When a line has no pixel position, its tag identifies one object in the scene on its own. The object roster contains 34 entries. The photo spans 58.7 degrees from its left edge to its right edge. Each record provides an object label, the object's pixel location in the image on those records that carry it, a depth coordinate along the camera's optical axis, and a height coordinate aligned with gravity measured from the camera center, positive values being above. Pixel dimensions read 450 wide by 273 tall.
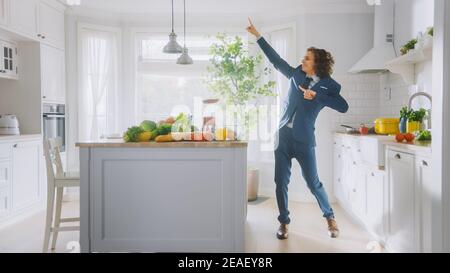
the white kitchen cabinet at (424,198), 2.21 -0.42
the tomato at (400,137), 2.74 -0.10
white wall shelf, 3.60 +0.54
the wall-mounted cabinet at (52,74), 4.50 +0.57
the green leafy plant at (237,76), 4.92 +0.60
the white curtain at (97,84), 5.11 +0.51
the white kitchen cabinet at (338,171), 4.48 -0.55
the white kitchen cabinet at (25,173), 3.90 -0.52
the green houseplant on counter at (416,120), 3.23 +0.02
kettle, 4.14 -0.02
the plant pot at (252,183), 4.98 -0.75
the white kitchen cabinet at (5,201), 3.67 -0.73
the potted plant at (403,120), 3.37 +0.03
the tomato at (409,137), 2.72 -0.10
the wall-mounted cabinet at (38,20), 3.95 +1.11
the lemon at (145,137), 2.71 -0.09
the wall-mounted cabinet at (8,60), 4.05 +0.66
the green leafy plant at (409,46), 3.50 +0.68
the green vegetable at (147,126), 2.78 -0.02
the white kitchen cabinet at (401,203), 2.45 -0.52
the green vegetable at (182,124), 2.79 -0.01
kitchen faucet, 3.23 +0.08
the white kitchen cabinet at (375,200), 3.02 -0.62
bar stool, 2.92 -0.45
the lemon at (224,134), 2.77 -0.08
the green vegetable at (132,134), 2.70 -0.08
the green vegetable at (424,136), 2.68 -0.09
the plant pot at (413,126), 3.24 -0.02
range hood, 4.21 +0.87
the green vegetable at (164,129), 2.74 -0.04
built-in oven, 4.57 +0.02
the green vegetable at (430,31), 3.11 +0.72
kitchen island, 2.65 -0.50
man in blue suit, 3.60 -0.01
